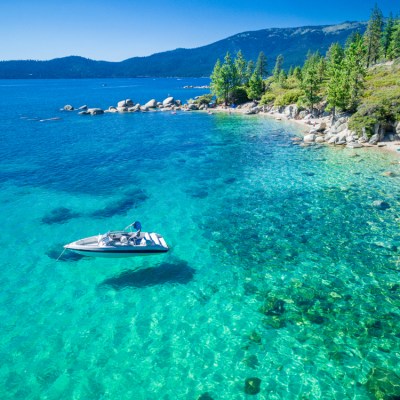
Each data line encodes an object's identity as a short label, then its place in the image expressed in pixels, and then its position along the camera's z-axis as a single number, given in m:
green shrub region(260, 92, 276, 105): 103.51
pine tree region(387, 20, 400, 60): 105.49
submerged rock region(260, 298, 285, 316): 19.14
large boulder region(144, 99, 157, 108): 121.63
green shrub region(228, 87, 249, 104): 115.56
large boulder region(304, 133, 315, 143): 61.22
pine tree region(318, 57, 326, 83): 98.25
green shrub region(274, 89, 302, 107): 91.19
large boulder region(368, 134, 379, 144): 54.97
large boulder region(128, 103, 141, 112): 115.06
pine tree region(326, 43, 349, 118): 63.17
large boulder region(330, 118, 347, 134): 62.72
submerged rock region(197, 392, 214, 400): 14.12
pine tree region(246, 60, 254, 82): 127.38
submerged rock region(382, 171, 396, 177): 40.92
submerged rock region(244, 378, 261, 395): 14.38
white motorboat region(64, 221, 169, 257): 23.59
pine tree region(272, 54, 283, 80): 153.95
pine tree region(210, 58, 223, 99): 108.26
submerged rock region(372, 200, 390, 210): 32.59
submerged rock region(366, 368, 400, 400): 13.86
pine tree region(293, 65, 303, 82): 110.34
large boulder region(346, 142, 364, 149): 55.09
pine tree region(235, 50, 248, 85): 113.88
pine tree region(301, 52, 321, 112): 74.71
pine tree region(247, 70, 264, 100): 110.31
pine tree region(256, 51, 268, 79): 138.99
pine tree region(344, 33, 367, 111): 64.38
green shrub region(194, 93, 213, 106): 119.28
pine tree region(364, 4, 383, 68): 113.88
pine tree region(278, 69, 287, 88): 112.93
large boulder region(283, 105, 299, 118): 86.00
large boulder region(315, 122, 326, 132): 66.06
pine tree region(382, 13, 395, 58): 122.88
